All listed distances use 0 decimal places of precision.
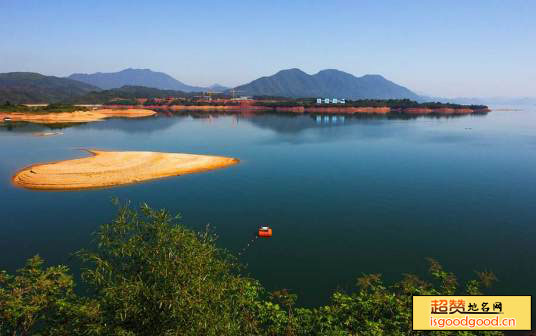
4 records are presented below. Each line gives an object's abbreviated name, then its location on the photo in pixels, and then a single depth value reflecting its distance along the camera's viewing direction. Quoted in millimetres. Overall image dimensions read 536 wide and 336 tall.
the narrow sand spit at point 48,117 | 169375
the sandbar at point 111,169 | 56938
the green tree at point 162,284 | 13617
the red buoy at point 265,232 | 37062
